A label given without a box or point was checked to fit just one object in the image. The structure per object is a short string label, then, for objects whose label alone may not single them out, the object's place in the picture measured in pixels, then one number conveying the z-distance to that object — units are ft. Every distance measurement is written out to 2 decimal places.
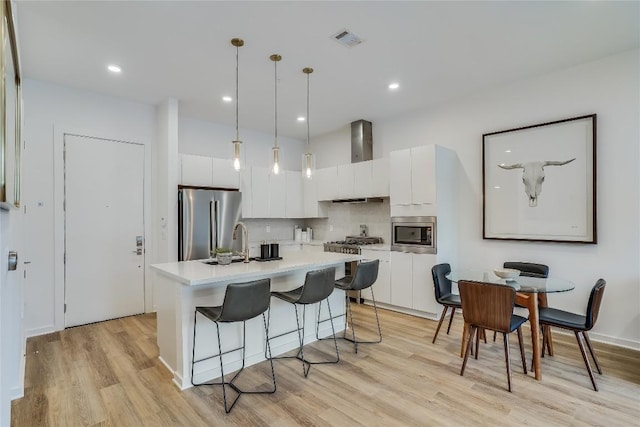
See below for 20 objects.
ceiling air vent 9.73
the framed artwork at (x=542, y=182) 11.72
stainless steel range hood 17.92
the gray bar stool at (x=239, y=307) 7.76
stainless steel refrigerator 14.89
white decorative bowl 9.89
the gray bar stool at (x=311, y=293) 9.32
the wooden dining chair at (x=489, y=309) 8.54
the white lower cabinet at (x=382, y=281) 15.72
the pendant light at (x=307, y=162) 11.28
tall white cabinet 14.14
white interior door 13.44
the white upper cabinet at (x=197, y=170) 15.76
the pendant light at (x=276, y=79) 10.73
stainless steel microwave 14.14
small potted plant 10.26
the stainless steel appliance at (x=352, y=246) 16.92
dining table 8.96
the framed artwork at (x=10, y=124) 3.88
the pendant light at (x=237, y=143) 9.92
